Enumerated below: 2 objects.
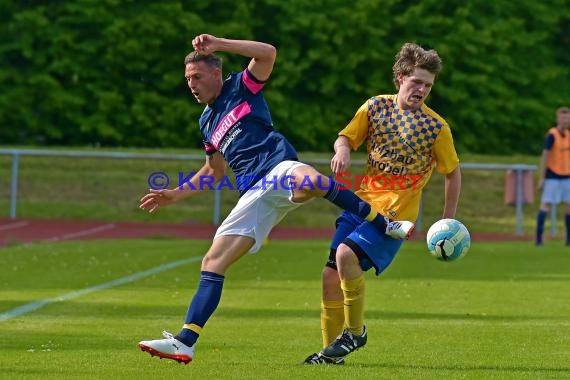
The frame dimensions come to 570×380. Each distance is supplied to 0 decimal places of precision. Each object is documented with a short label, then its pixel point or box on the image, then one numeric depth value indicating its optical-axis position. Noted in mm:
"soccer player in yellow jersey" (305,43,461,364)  17047
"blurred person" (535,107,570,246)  42375
